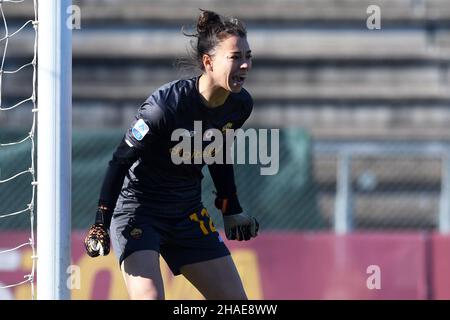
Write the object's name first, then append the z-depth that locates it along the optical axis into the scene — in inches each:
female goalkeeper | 358.6
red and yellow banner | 614.2
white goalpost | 365.1
